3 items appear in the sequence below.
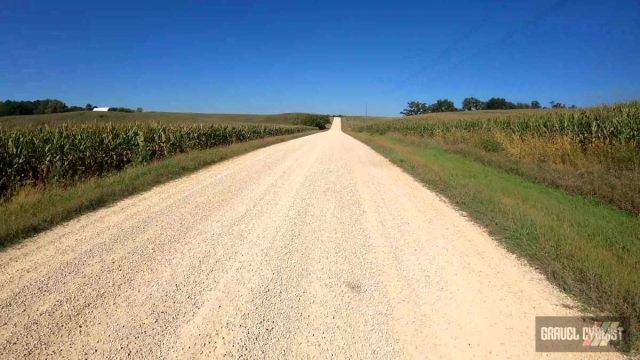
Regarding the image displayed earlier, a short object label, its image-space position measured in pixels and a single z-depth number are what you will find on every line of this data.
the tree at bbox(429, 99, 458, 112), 118.90
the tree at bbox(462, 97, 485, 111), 107.70
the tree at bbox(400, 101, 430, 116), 130.88
